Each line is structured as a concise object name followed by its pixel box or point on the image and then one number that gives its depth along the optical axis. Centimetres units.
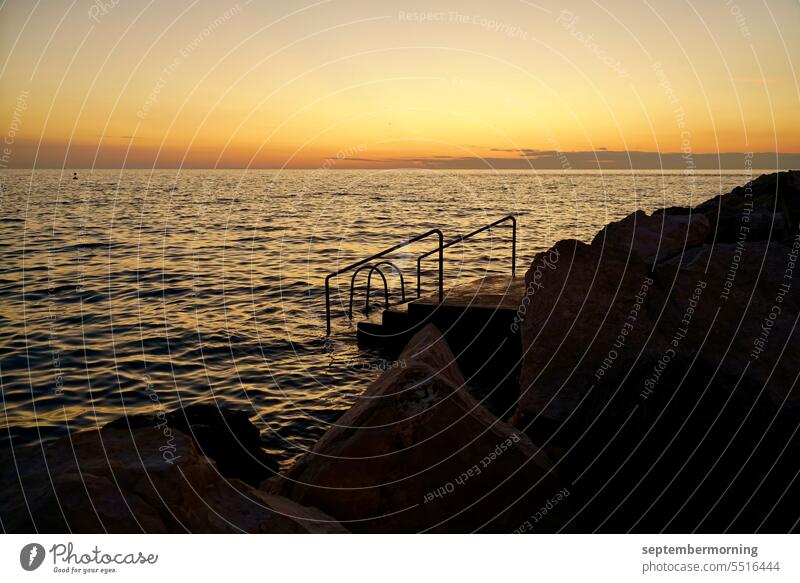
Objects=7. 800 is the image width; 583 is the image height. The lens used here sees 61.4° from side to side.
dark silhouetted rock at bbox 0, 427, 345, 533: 385
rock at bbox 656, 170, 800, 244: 983
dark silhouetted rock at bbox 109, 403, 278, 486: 754
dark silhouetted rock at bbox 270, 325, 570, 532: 516
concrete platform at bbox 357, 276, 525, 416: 1198
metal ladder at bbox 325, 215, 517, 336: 1359
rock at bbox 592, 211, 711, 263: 910
